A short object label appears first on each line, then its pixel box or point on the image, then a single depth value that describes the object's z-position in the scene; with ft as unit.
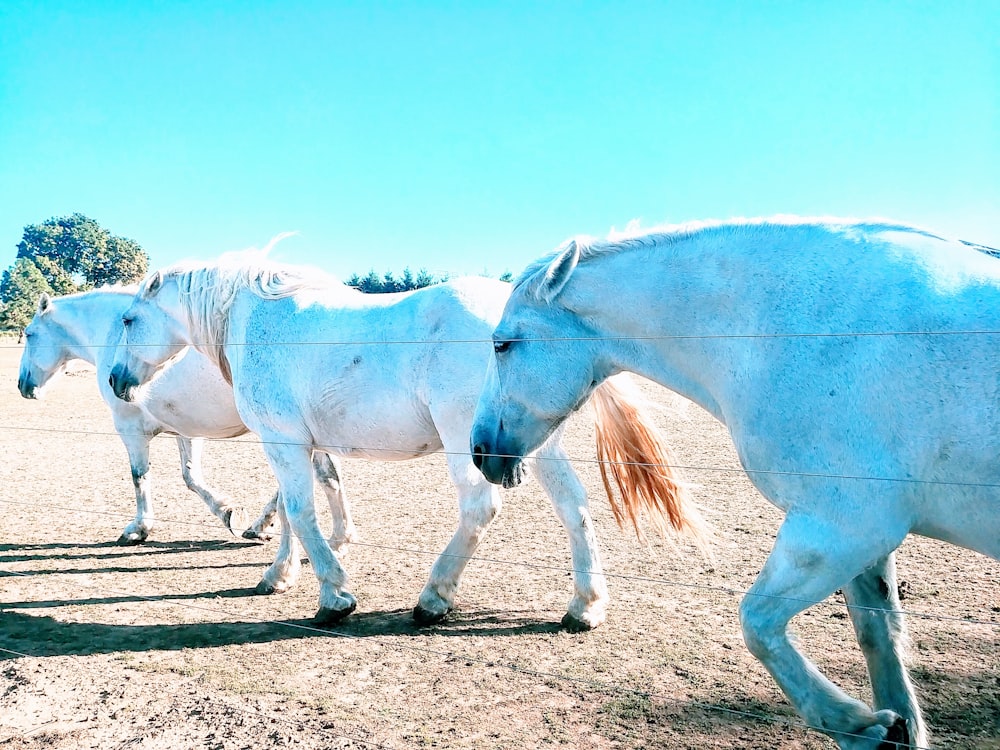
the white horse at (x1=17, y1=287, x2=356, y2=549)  19.08
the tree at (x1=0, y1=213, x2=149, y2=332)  201.77
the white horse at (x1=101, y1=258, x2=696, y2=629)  12.67
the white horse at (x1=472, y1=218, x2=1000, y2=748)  6.18
